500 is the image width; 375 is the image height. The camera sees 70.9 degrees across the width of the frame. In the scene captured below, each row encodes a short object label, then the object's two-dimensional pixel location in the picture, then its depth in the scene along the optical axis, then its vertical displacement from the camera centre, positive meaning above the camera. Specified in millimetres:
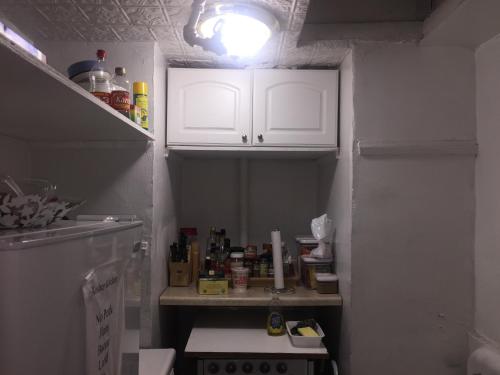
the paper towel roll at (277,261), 1854 -362
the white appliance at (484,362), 1338 -652
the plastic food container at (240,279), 1849 -459
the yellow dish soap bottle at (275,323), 1707 -637
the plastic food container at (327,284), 1774 -456
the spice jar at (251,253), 2021 -348
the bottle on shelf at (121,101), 1276 +328
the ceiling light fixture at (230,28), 1327 +670
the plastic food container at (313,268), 1853 -393
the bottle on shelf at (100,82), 1232 +384
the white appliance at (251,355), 1541 -715
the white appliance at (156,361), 1389 -713
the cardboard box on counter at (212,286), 1770 -474
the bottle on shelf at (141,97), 1520 +407
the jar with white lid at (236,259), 1934 -370
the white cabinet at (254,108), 1826 +443
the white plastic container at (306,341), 1580 -665
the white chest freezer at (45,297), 476 -163
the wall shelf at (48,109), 730 +241
